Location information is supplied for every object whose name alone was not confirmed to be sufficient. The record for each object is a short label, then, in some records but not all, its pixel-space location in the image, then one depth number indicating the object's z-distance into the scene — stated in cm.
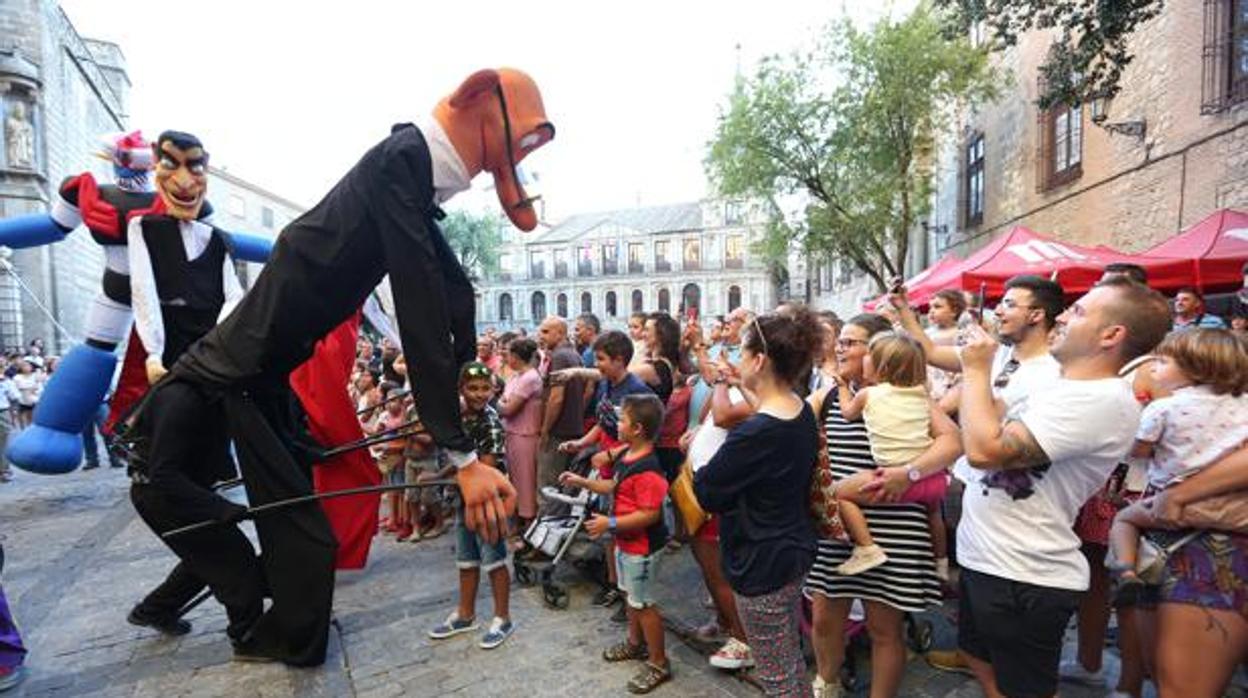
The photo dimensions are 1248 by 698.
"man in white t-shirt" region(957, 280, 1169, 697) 184
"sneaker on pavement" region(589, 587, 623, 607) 379
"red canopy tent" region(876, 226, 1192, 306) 570
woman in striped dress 248
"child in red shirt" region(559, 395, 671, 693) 293
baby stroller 379
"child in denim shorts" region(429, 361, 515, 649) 331
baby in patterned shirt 201
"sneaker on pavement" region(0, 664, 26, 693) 281
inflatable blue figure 318
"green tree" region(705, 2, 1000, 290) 1313
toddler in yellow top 253
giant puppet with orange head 201
